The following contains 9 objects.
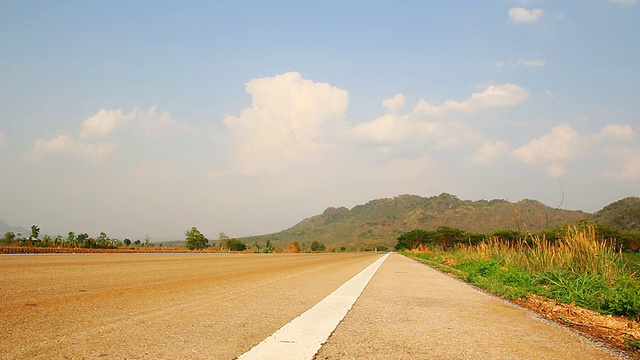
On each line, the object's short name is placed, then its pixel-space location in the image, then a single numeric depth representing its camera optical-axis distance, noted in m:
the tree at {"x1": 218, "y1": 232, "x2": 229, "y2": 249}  57.69
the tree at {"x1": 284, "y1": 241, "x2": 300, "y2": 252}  59.85
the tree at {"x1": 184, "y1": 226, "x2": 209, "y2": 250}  55.19
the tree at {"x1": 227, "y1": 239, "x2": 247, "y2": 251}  58.97
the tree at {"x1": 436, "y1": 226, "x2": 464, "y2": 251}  80.00
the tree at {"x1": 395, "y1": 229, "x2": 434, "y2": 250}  88.56
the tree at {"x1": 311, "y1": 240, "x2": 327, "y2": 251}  86.00
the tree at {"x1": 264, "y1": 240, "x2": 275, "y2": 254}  51.81
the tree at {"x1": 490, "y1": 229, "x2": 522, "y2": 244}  44.07
